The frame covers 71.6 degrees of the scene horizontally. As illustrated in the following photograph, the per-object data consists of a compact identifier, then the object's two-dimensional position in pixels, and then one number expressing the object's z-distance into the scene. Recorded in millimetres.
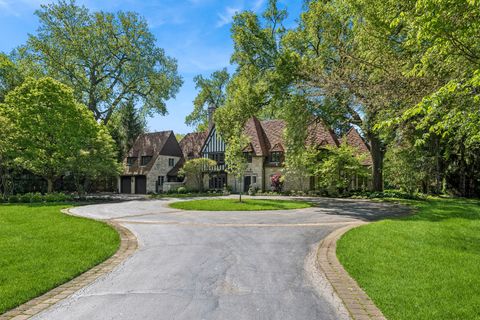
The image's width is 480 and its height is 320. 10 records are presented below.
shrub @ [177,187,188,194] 35616
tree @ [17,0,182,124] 39375
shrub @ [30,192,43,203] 23322
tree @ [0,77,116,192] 25203
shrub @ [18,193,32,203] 23364
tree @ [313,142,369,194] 28594
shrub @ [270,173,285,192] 34312
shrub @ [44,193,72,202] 24059
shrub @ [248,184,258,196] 34309
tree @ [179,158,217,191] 35062
